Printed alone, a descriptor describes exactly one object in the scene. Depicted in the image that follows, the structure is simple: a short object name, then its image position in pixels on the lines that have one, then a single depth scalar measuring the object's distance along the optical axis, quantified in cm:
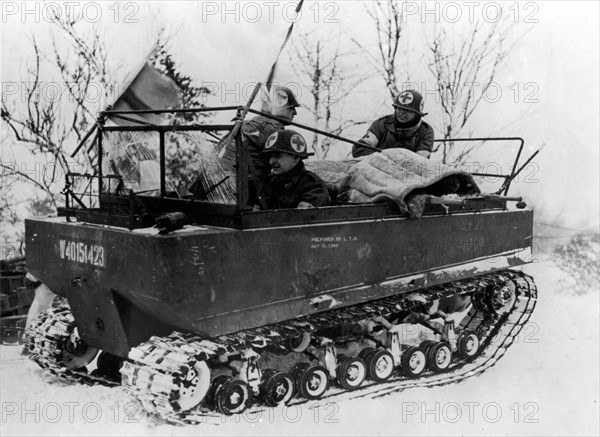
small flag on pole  582
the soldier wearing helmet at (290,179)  569
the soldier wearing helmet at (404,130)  783
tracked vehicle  481
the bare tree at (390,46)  1027
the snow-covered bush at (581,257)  1014
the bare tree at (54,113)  866
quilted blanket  635
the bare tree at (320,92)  1066
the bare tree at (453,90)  1041
